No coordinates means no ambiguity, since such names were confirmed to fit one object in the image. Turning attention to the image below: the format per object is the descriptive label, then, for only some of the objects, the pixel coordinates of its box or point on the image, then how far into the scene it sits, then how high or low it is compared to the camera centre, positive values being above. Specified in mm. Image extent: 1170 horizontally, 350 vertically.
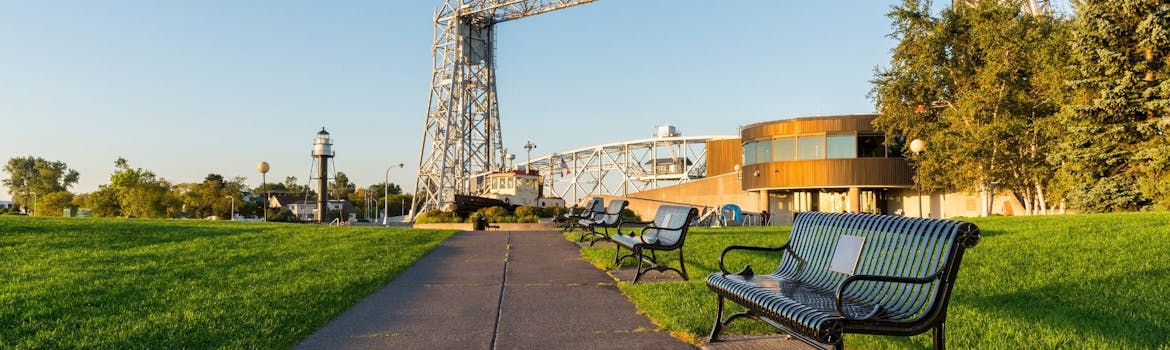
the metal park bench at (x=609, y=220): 11023 -437
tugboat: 42781 +635
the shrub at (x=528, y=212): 26412 -623
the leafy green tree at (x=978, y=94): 21844 +3782
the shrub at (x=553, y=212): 28359 -671
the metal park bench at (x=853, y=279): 3006 -523
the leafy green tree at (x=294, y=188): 113725 +2068
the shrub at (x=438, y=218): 26803 -890
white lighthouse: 37500 +2405
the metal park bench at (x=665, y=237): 6812 -482
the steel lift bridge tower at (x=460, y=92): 52406 +9026
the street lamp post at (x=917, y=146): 20297 +1606
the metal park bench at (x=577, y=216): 13750 -453
